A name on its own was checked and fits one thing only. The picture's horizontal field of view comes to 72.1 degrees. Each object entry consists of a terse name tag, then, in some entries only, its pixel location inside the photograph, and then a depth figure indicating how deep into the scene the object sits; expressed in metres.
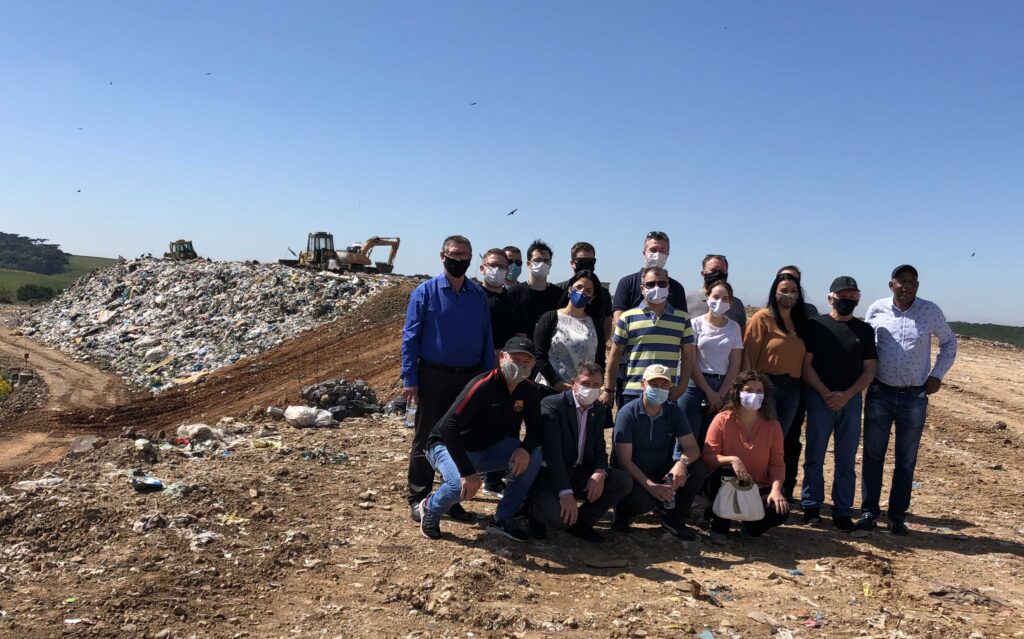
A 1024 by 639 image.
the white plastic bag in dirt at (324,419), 7.91
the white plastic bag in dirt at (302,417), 7.84
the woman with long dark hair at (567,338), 5.16
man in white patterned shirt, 5.11
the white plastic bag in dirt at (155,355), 19.50
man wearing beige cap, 4.82
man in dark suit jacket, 4.63
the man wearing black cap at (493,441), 4.49
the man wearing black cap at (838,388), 5.14
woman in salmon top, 4.87
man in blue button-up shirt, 4.97
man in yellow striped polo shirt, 5.00
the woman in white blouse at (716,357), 5.18
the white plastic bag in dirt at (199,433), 7.16
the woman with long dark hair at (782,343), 5.21
